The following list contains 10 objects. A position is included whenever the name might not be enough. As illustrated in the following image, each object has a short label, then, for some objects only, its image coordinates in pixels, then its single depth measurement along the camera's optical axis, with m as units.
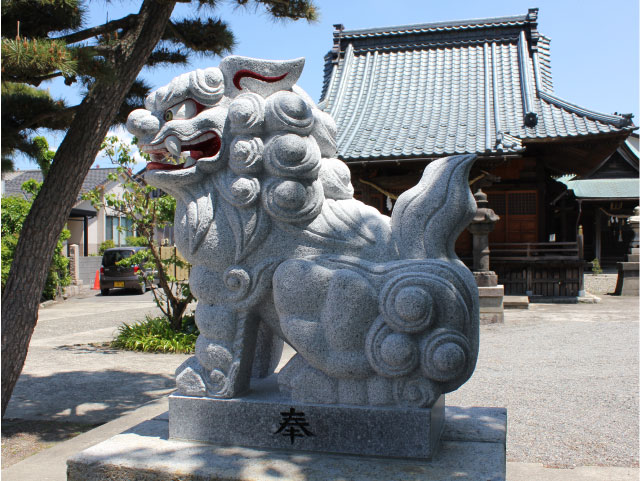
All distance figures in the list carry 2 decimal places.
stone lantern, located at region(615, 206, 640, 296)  14.95
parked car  17.25
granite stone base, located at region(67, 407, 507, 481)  2.46
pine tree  3.99
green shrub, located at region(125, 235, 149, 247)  8.48
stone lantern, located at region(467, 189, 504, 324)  9.88
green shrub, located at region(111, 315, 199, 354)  7.91
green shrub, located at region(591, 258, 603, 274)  19.59
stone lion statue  2.64
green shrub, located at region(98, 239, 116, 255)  24.78
